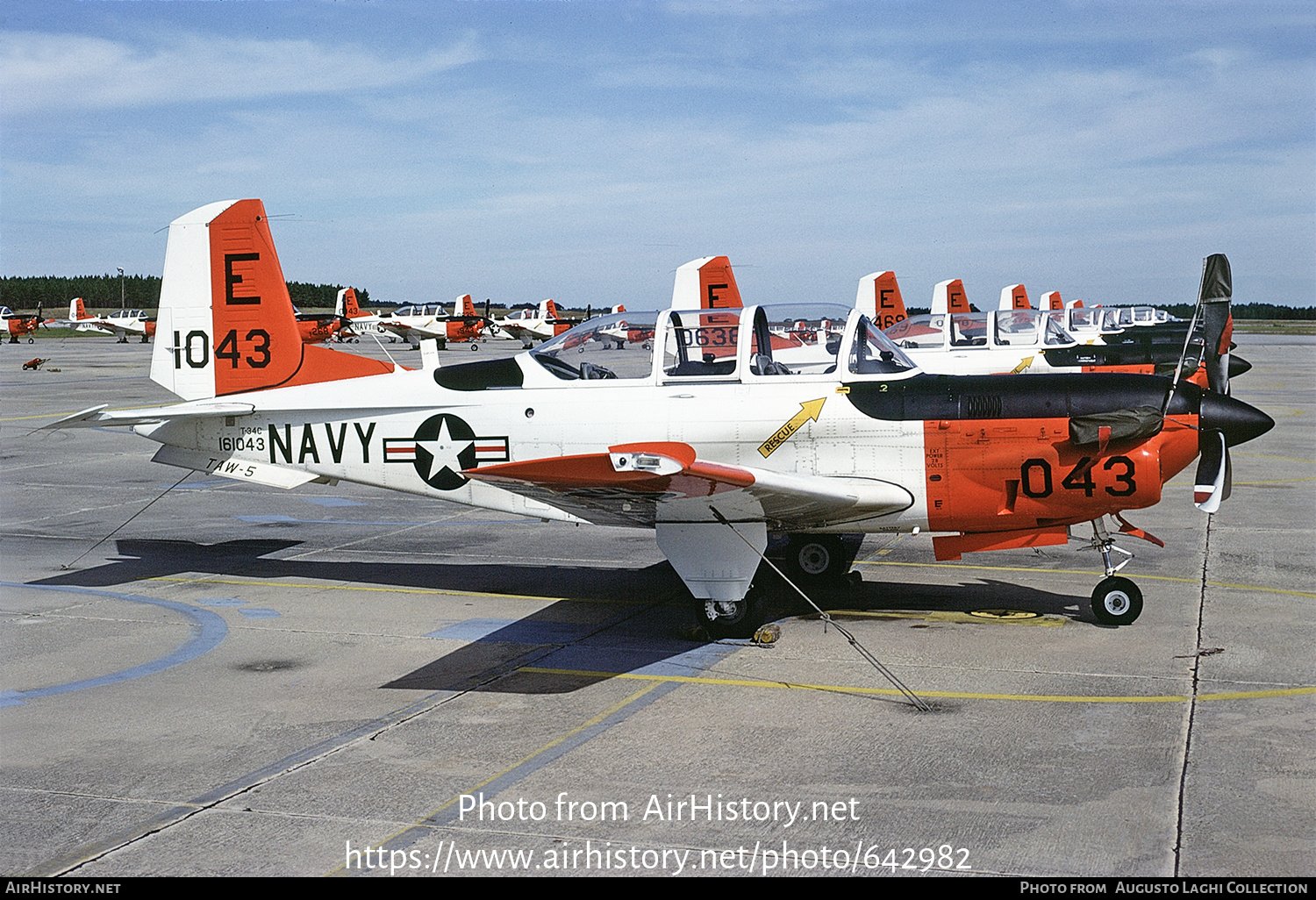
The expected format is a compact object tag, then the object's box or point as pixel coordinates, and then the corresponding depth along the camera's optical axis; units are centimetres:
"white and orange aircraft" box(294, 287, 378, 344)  6331
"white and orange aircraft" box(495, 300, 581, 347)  6906
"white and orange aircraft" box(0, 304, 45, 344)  6981
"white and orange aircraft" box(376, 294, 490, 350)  6456
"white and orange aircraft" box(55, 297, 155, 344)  7081
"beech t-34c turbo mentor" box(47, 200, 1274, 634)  809
